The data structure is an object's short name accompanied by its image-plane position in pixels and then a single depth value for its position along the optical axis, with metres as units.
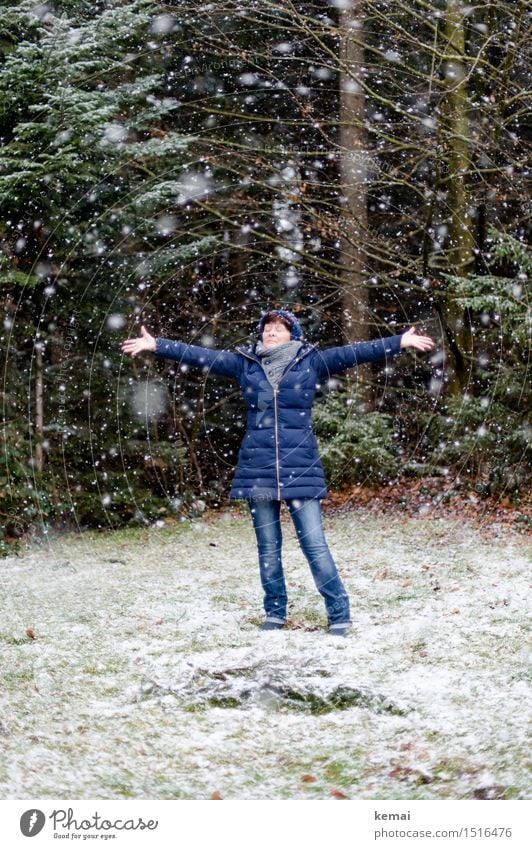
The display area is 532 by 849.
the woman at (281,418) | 5.21
